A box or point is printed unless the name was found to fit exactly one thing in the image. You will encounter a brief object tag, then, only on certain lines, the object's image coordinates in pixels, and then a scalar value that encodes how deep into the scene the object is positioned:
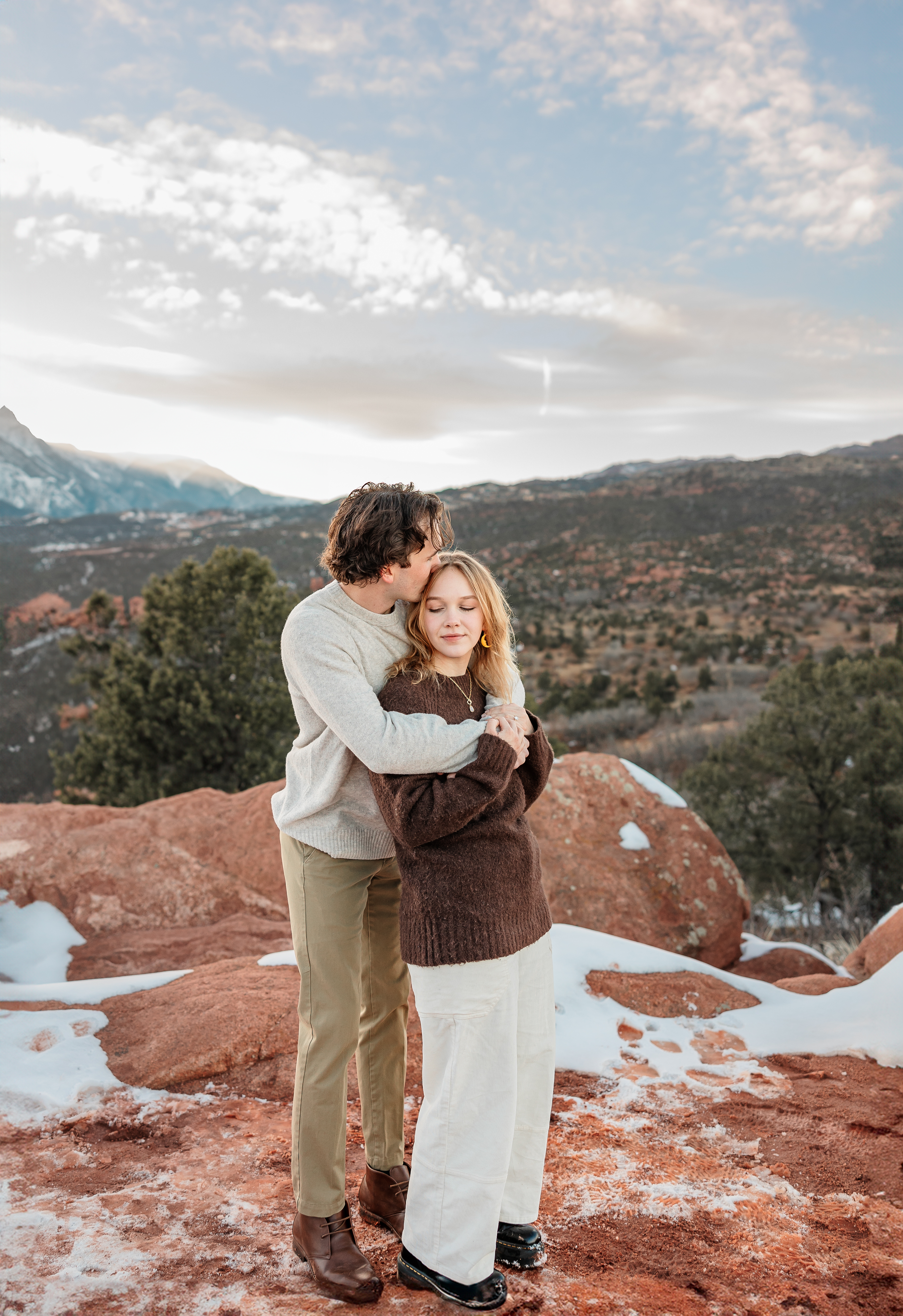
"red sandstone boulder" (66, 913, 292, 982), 5.16
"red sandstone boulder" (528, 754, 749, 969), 5.95
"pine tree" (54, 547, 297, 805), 12.78
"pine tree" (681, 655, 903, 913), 12.91
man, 2.18
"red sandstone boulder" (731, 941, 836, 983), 6.05
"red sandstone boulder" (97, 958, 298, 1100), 3.56
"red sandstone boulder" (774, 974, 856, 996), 4.72
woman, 2.17
